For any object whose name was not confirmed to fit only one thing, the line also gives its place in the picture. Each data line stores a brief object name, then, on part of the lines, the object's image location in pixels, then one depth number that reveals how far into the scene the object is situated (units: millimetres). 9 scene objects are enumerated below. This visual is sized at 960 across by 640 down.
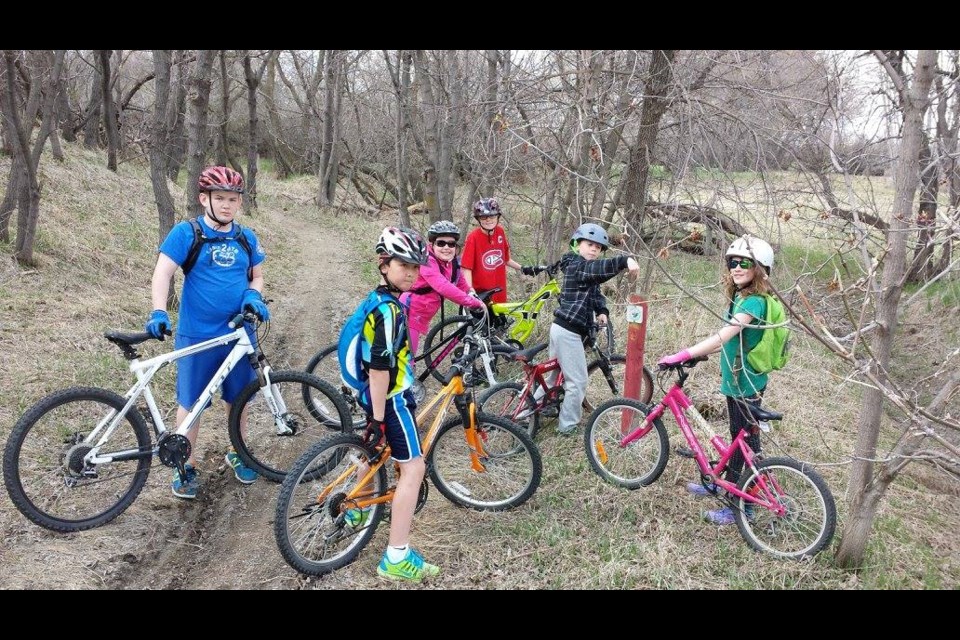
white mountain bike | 3934
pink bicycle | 4059
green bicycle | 6535
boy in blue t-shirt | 4324
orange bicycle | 3742
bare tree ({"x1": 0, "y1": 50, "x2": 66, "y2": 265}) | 7824
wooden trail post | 4980
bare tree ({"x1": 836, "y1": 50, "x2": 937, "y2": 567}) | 3490
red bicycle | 5449
